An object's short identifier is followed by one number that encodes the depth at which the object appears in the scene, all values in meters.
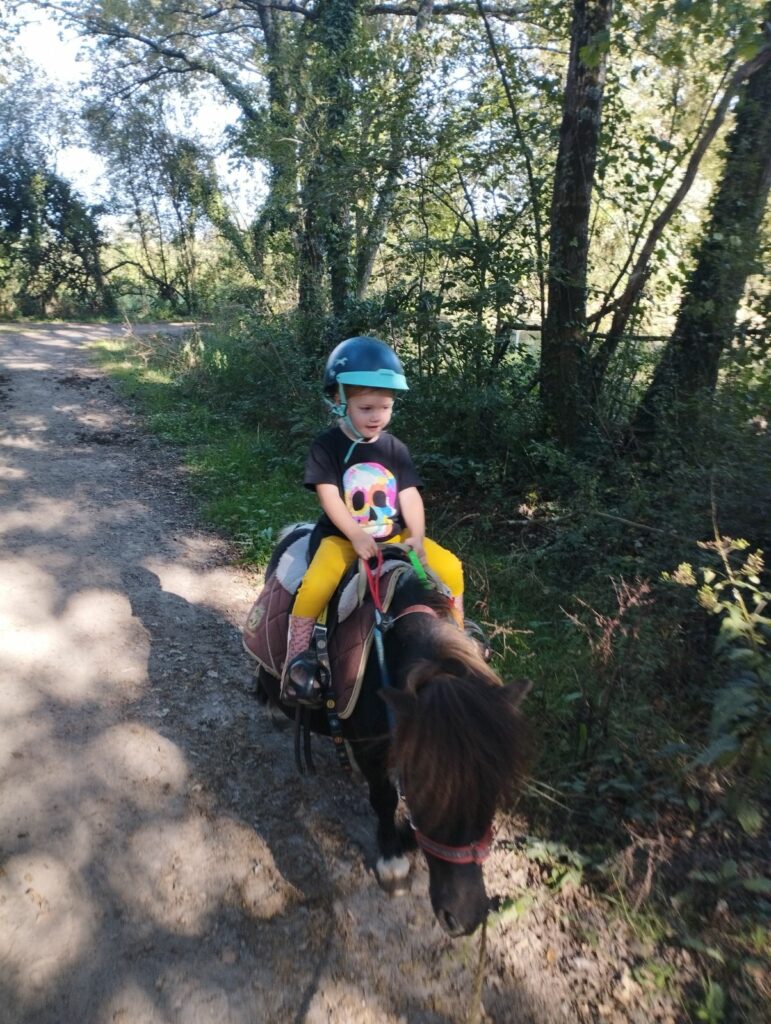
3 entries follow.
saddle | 2.55
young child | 2.88
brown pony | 1.82
